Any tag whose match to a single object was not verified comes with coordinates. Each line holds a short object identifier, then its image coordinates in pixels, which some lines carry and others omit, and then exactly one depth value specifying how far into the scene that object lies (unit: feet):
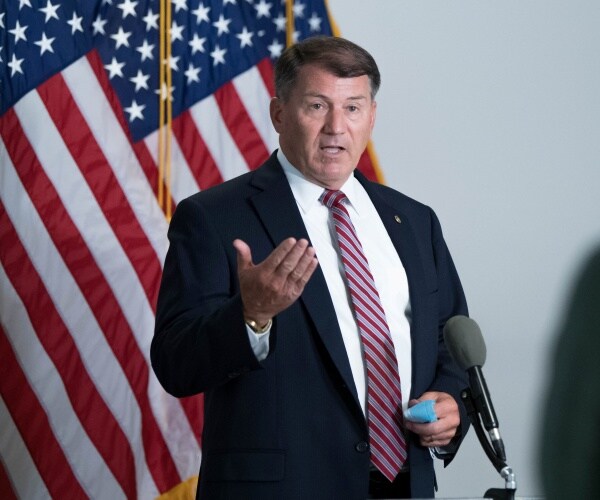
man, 16.51
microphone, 15.31
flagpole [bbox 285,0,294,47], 19.60
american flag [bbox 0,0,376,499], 19.10
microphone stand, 15.05
